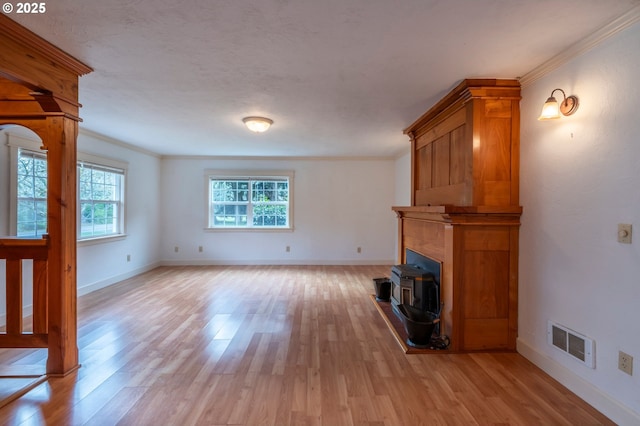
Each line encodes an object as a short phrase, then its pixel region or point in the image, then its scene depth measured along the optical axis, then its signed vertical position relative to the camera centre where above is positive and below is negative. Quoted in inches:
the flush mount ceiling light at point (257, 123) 138.1 +41.7
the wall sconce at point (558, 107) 79.8 +29.2
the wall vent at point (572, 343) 75.2 -35.3
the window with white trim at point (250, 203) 254.8 +6.9
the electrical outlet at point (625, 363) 65.7 -33.6
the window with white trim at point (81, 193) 130.2 +9.2
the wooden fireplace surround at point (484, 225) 99.6 -4.1
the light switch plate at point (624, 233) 66.2 -4.3
